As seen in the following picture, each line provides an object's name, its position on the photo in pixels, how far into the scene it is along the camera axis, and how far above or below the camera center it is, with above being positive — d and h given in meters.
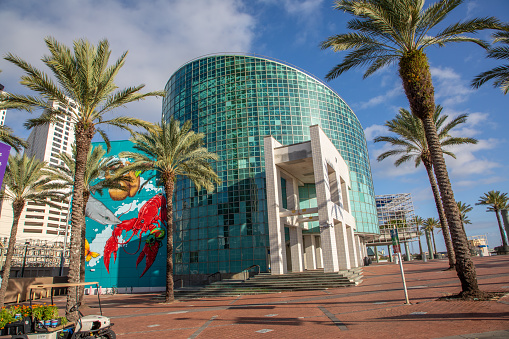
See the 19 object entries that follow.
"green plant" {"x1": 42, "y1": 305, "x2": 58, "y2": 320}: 10.53 -1.52
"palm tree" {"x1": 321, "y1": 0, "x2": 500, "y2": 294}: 14.08 +9.67
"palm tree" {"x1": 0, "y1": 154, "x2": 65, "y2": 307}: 24.47 +6.49
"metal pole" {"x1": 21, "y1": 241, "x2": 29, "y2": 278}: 33.96 +0.09
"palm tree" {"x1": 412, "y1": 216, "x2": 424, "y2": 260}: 74.79 +5.52
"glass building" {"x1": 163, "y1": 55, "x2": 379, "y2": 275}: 38.06 +15.09
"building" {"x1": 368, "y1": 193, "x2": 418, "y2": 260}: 73.38 +11.09
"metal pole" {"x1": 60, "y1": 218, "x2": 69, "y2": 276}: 41.03 +0.46
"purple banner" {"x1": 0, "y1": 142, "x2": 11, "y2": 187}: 9.78 +3.44
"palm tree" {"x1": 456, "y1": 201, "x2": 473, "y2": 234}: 63.06 +6.80
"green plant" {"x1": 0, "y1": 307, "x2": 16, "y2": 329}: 9.70 -1.50
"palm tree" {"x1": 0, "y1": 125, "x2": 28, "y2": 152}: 16.71 +6.97
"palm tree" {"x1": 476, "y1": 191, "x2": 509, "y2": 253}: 51.34 +6.52
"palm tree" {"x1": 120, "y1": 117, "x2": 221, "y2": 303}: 23.69 +7.70
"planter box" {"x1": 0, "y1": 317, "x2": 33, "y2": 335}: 9.34 -1.72
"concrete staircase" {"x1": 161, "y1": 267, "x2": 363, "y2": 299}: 22.20 -2.21
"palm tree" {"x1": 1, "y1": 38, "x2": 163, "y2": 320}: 13.80 +7.88
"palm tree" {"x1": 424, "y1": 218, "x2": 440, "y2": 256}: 75.38 +4.71
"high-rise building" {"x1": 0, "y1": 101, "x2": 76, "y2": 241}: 111.41 +19.97
